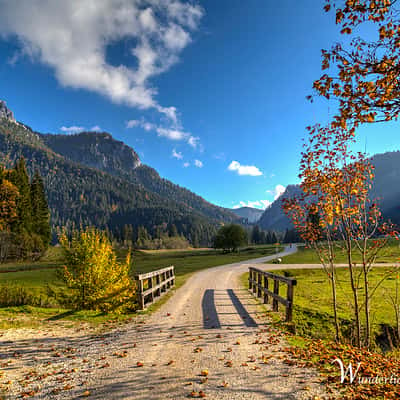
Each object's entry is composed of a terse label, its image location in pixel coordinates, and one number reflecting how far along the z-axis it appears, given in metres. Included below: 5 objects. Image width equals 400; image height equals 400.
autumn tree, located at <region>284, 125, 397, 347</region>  6.60
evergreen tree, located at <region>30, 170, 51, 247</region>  49.68
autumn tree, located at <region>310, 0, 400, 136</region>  3.48
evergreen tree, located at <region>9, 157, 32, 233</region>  44.59
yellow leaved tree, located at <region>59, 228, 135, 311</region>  9.99
